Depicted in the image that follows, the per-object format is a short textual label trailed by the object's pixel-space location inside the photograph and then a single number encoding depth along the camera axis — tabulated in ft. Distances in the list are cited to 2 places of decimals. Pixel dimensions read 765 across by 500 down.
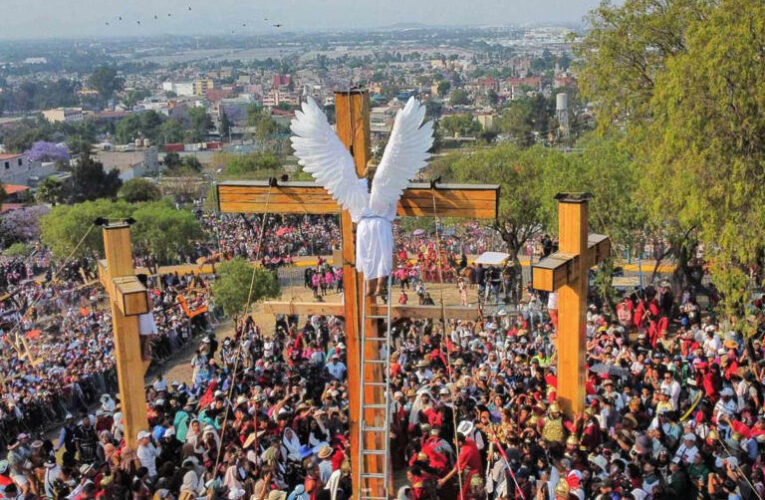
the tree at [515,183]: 90.17
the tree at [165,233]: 121.39
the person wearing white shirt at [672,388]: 37.91
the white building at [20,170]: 299.54
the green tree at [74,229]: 124.98
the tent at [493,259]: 85.97
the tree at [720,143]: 50.24
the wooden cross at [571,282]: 29.48
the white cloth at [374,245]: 25.90
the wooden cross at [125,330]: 32.12
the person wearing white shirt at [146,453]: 32.94
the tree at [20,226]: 174.29
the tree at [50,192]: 222.28
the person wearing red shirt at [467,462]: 31.14
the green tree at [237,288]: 77.87
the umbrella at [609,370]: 42.50
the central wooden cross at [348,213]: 26.43
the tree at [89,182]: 236.22
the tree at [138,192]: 220.43
